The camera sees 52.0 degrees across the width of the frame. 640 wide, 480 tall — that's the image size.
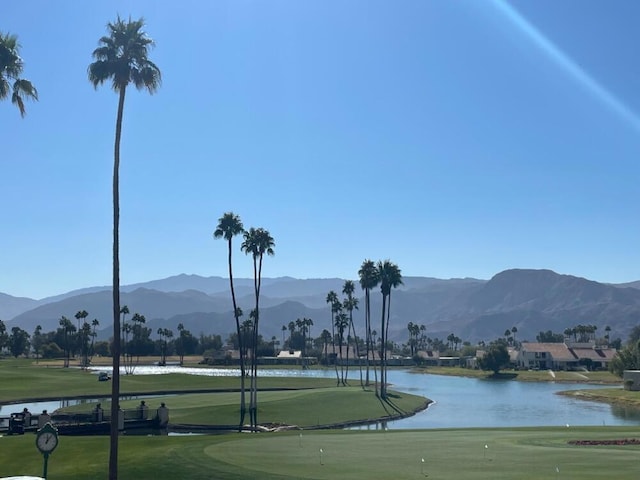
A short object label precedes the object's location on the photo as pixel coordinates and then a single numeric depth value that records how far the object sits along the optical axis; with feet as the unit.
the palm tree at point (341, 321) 570.99
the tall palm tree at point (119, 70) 98.73
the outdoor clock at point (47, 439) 70.28
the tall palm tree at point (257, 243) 276.82
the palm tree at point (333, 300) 559.38
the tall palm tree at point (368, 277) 392.47
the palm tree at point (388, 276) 376.68
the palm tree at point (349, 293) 507.42
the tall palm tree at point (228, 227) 261.03
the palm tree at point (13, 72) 101.40
